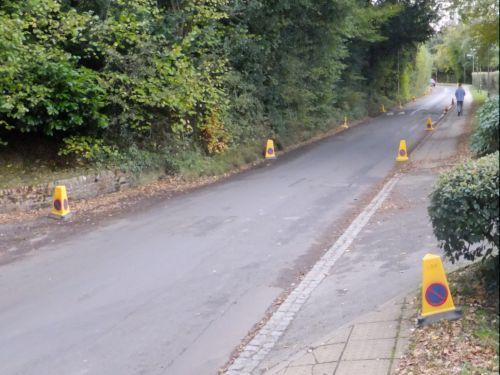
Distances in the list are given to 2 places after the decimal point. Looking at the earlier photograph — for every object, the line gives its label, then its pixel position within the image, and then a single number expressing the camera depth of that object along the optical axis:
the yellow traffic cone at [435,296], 5.21
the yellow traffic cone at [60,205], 11.48
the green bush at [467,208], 4.96
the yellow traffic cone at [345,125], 32.23
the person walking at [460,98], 33.66
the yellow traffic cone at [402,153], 18.38
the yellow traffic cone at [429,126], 28.46
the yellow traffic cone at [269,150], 20.64
